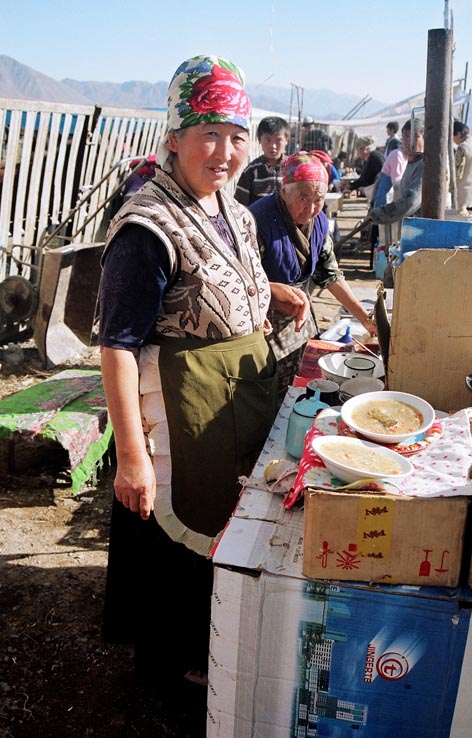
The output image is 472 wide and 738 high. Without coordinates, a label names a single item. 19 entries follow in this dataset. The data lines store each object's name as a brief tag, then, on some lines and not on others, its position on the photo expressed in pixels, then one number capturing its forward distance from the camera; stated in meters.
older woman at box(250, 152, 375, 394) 2.99
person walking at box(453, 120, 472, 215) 7.55
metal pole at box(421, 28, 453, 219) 2.47
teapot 1.85
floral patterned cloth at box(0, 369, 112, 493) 3.60
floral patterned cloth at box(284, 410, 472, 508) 1.34
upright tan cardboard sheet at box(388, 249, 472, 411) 1.86
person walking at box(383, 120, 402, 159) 10.02
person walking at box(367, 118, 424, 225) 6.95
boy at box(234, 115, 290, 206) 5.63
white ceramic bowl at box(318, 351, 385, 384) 2.29
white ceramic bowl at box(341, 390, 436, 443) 1.56
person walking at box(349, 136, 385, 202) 10.60
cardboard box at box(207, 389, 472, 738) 1.35
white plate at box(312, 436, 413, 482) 1.35
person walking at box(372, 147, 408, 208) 8.82
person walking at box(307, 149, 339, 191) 4.28
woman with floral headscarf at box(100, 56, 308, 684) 1.70
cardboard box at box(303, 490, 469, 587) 1.29
